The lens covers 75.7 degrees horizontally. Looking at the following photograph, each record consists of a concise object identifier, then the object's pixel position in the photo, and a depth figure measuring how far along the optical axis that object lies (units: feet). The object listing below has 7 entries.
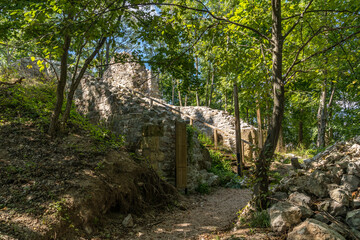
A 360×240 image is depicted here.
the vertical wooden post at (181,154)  21.98
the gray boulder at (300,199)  10.63
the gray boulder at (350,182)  11.00
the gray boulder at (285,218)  9.70
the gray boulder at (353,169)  11.39
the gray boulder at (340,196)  9.99
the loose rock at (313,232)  8.06
